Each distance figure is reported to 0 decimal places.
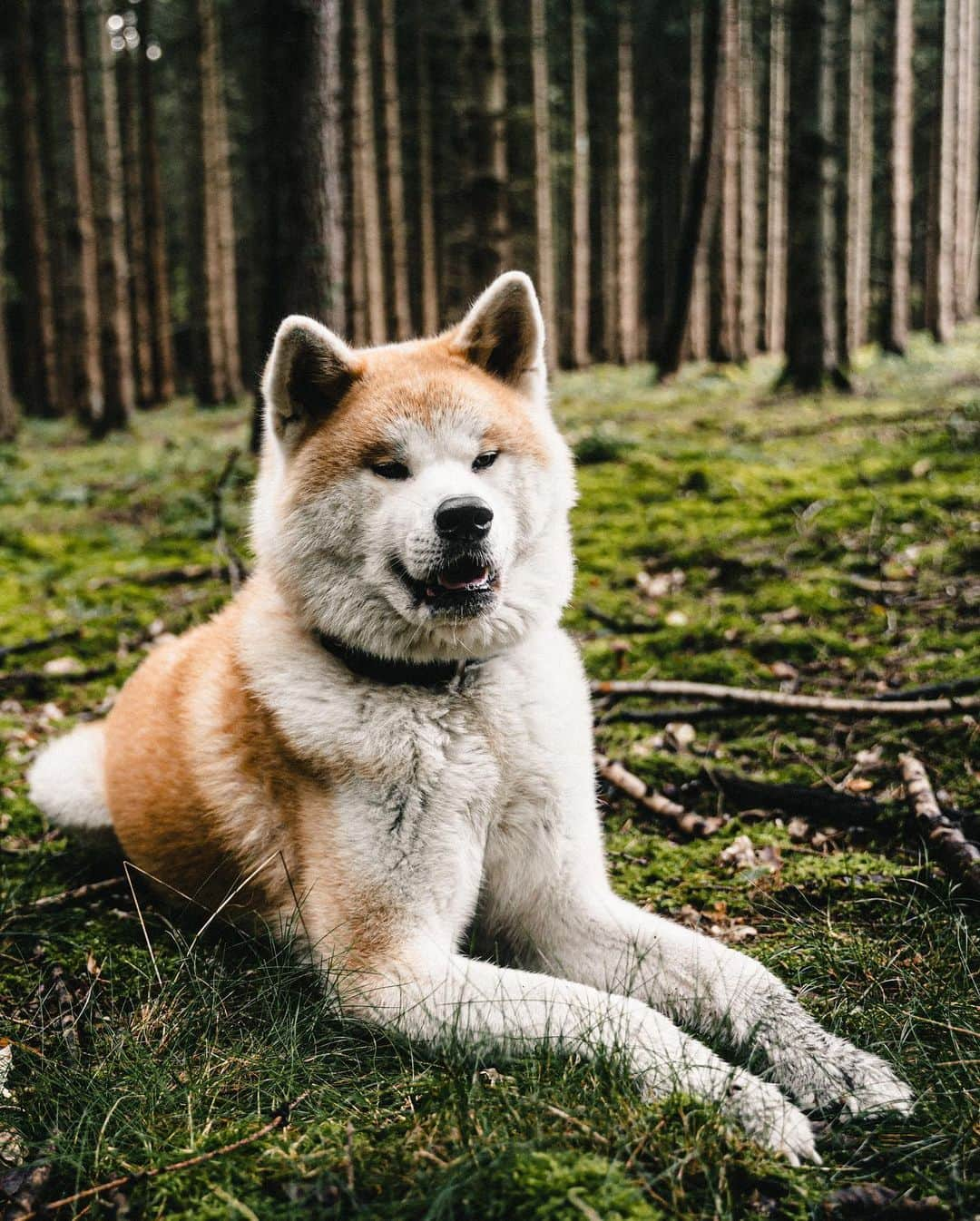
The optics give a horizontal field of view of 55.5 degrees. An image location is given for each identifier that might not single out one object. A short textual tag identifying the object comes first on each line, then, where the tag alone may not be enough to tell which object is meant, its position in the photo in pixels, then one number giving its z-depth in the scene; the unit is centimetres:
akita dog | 241
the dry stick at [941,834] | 289
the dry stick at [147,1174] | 180
